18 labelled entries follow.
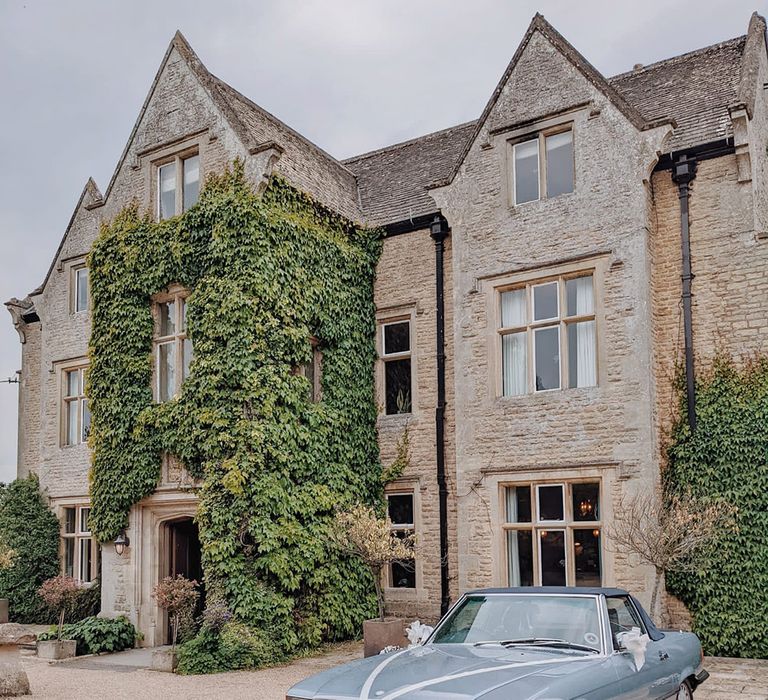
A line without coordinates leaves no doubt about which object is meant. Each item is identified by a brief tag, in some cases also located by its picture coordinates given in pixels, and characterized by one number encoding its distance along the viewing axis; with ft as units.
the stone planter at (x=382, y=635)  40.19
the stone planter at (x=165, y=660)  41.24
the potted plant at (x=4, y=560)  53.57
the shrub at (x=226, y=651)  40.55
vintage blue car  19.66
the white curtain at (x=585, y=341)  45.60
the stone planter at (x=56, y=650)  45.50
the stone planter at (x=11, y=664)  33.50
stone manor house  44.19
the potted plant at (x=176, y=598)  42.32
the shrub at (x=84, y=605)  55.62
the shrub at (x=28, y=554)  60.76
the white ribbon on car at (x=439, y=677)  19.45
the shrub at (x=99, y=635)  47.11
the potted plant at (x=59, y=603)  45.70
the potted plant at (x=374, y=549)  40.32
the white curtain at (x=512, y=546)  46.42
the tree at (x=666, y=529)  38.34
